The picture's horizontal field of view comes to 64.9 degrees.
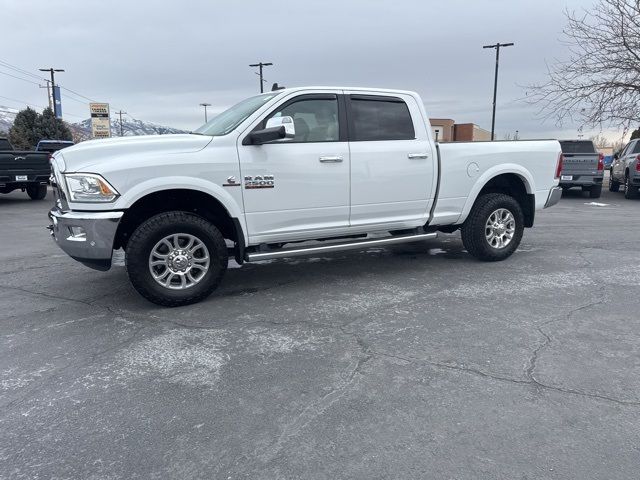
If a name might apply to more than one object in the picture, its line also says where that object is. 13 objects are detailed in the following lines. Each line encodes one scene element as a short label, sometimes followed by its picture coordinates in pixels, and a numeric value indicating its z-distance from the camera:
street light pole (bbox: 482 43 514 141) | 29.62
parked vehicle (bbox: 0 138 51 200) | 13.37
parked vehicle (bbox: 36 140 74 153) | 20.22
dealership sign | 36.50
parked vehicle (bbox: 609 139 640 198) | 15.05
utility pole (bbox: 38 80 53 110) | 45.27
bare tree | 16.84
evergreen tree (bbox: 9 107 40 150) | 38.25
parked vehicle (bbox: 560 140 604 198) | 15.35
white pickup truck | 4.40
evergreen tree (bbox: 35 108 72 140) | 38.59
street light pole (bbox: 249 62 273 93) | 33.34
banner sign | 42.65
